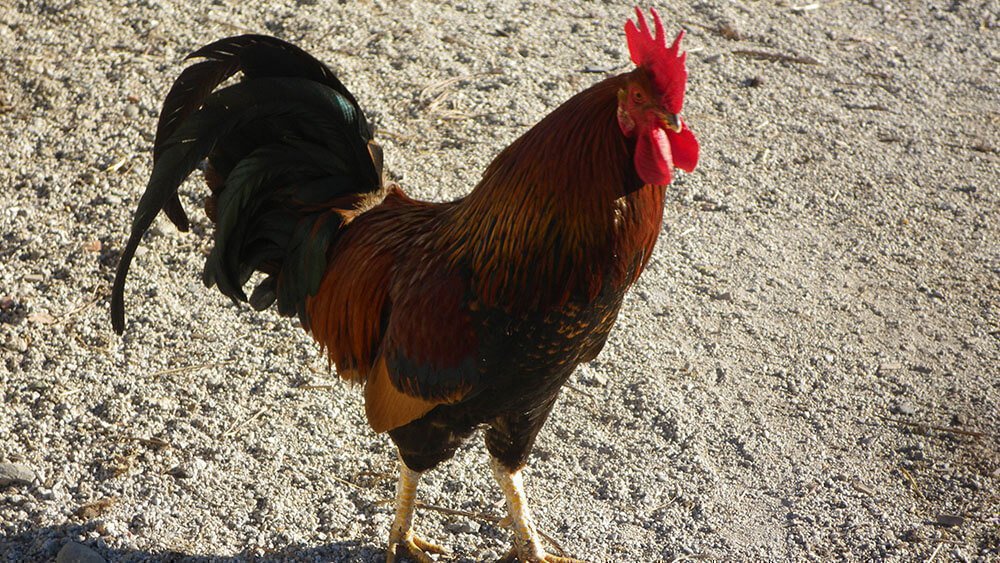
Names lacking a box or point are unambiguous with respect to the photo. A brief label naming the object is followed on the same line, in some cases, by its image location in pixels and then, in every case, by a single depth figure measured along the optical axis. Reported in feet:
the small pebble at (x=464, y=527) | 13.61
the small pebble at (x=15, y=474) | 13.12
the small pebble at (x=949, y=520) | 13.66
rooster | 10.00
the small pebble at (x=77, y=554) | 11.98
